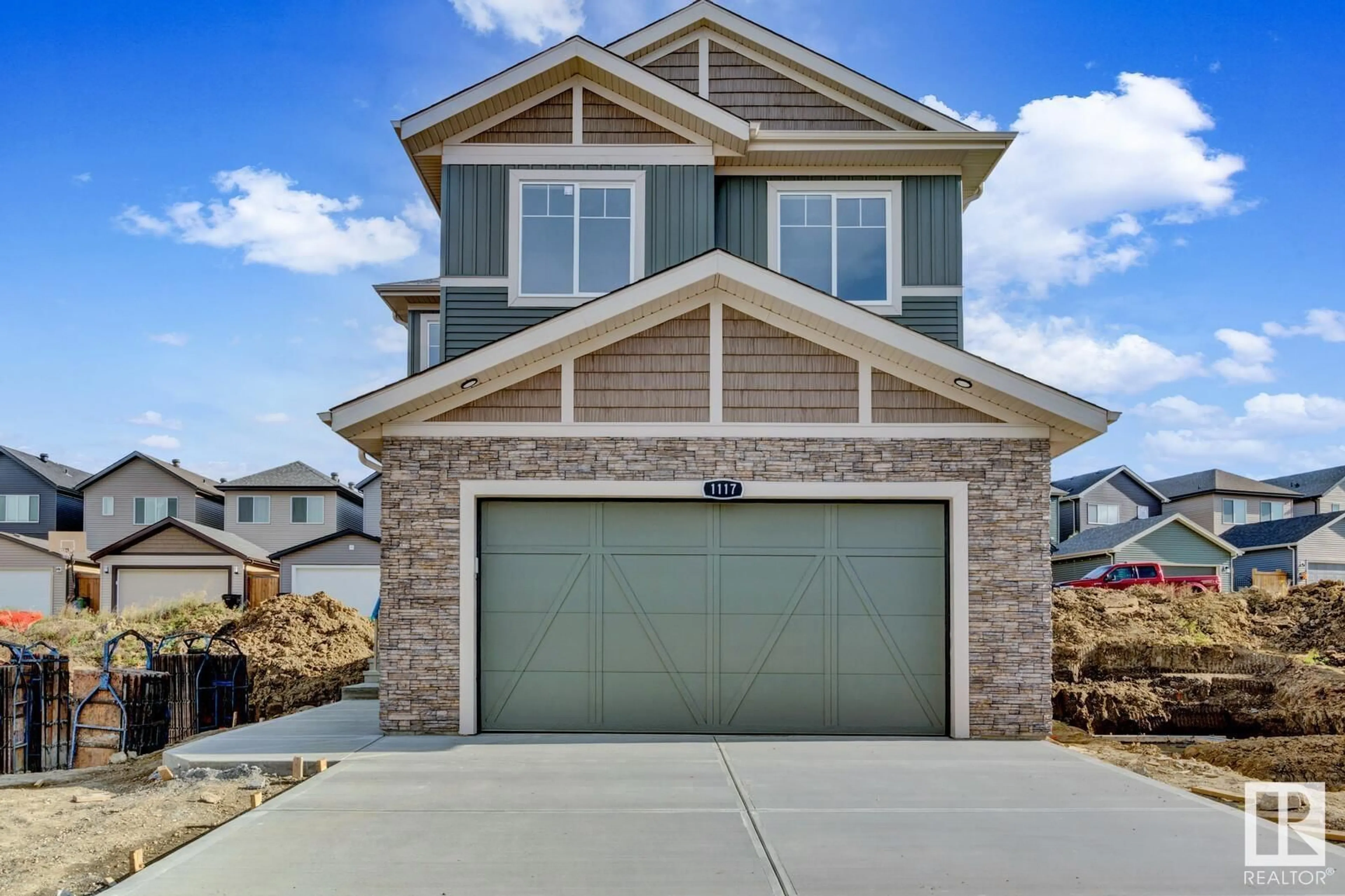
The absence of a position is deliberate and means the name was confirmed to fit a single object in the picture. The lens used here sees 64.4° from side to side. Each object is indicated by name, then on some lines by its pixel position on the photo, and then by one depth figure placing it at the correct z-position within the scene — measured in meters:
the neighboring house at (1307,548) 42.19
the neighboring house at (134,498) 43.09
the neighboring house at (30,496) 44.50
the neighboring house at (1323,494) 55.47
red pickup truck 32.81
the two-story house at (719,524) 10.77
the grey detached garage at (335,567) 36.91
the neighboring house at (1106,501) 47.69
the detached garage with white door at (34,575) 38.34
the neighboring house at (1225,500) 49.94
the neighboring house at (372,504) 44.81
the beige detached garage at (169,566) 36.38
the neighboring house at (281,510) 41.88
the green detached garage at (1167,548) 39.31
